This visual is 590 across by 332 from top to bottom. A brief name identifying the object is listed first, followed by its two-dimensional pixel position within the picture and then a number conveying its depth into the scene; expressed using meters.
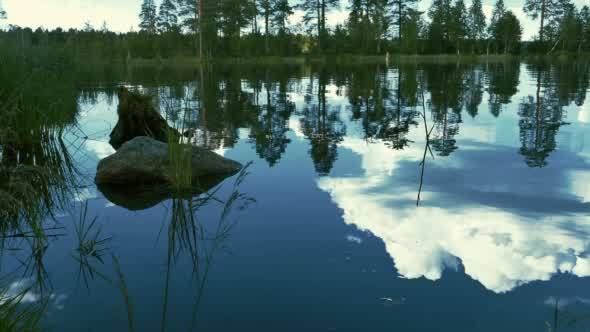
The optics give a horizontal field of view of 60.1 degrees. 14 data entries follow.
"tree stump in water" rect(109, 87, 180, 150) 7.95
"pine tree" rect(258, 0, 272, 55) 53.36
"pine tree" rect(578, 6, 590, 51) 60.38
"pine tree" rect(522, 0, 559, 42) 57.58
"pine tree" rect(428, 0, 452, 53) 55.09
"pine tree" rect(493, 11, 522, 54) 61.44
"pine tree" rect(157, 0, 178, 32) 64.88
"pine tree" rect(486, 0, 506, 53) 66.85
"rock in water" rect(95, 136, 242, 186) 5.45
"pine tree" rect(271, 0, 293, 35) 54.31
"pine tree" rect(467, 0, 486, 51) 66.52
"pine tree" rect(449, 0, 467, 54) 57.06
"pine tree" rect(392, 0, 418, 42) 54.52
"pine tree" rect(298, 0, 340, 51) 52.78
